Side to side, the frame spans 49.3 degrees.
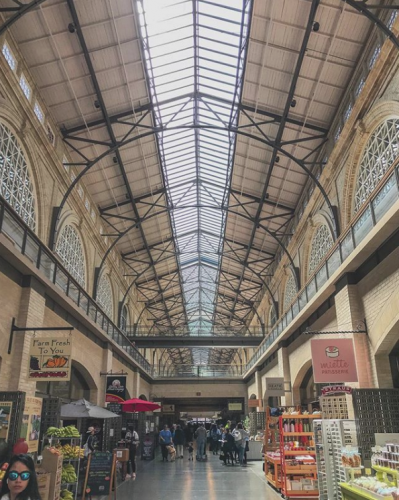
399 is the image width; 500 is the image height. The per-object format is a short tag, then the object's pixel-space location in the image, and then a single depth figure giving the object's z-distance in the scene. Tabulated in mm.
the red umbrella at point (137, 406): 19422
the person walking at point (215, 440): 29972
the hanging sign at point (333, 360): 11586
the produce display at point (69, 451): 10352
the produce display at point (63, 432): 10812
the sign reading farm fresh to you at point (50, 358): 10883
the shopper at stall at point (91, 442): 14906
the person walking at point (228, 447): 21031
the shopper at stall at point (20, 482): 3529
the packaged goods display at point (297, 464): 12016
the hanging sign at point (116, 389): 20406
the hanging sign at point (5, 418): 9883
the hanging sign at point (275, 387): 20000
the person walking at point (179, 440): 25453
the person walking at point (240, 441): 21281
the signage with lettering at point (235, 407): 44034
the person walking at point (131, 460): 16312
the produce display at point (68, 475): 10047
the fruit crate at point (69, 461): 9844
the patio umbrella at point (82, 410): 13031
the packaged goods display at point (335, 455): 9273
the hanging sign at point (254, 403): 26139
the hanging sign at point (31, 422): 10484
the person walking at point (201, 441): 23878
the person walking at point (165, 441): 23453
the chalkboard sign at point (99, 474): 11398
